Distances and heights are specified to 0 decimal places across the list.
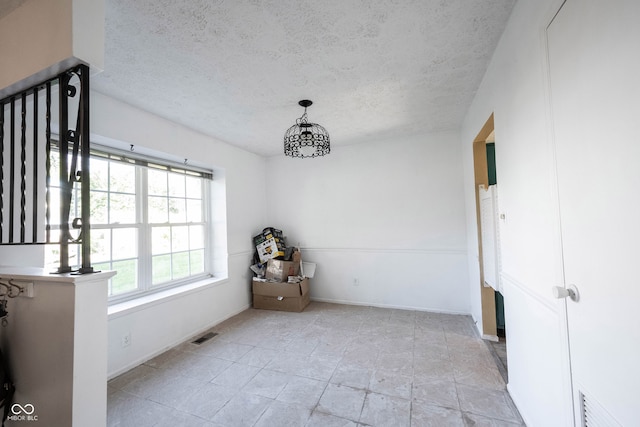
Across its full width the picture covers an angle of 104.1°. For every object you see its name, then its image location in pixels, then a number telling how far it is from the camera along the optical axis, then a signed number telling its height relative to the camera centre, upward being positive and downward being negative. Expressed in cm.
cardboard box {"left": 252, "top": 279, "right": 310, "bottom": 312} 362 -107
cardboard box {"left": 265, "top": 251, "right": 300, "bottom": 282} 371 -70
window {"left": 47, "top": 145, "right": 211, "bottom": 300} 239 +5
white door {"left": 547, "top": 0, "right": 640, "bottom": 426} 69 +7
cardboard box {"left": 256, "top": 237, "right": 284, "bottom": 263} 390 -42
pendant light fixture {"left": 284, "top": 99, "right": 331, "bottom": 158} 229 +77
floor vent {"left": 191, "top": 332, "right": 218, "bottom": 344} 279 -129
